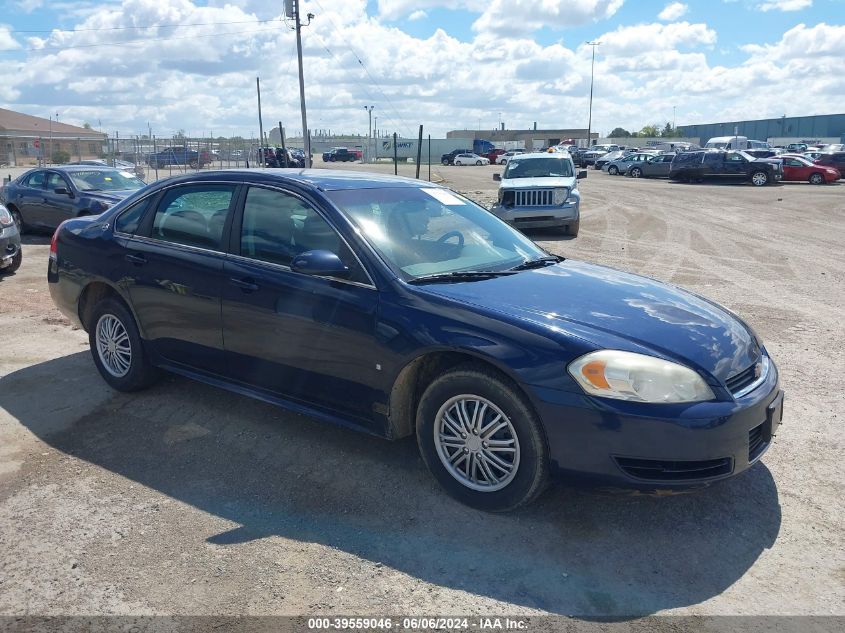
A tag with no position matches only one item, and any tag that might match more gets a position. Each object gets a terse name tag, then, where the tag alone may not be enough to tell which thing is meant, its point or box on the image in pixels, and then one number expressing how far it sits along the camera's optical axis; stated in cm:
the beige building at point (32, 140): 4541
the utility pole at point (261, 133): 3166
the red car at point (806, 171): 3050
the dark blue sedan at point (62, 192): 1352
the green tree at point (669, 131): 10835
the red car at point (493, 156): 6781
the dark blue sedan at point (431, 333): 330
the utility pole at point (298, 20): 3058
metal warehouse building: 8306
